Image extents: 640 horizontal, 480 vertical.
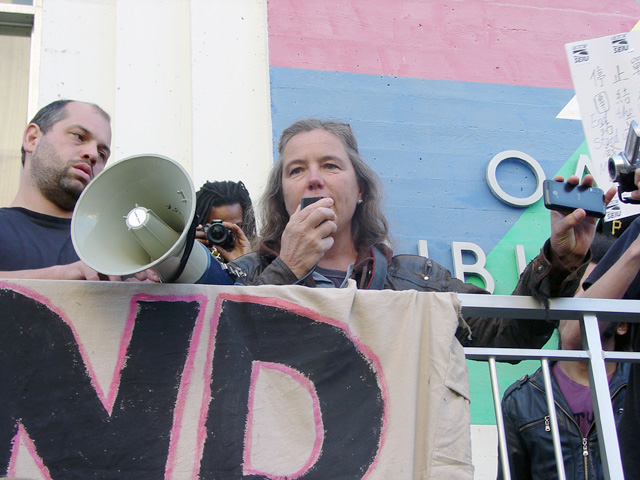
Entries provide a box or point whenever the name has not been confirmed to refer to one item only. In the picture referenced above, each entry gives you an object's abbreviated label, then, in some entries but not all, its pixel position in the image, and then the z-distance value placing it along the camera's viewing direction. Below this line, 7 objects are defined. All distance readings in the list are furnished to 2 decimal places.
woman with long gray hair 2.21
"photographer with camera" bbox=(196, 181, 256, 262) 3.08
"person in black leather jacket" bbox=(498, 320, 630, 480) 2.54
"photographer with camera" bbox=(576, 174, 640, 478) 2.34
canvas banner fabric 1.83
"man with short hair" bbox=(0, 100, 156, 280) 2.33
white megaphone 1.91
